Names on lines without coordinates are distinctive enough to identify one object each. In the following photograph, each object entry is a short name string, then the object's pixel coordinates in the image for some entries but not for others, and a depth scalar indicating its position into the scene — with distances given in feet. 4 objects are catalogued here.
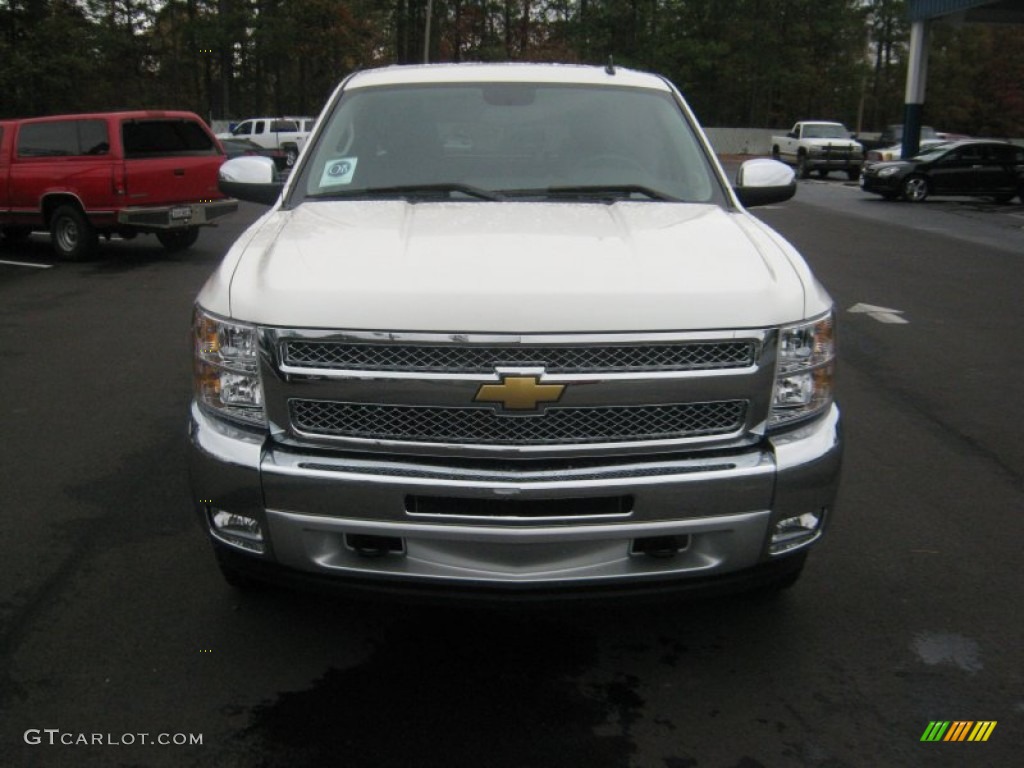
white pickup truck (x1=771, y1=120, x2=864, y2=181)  118.32
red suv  43.34
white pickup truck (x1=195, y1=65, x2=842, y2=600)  9.39
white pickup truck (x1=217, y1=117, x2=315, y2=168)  135.95
